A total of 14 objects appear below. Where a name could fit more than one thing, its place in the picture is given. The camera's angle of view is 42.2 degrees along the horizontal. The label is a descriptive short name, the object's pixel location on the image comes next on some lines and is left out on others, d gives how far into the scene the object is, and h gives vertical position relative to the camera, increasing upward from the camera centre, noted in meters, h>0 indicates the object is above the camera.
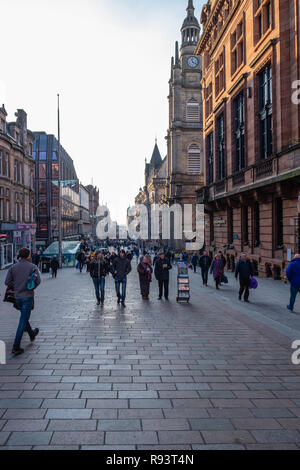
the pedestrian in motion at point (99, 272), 11.81 -1.26
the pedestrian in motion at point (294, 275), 10.21 -1.20
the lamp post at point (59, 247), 32.56 -1.35
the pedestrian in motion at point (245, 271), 12.23 -1.33
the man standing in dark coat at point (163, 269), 12.71 -1.27
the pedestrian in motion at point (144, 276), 13.04 -1.54
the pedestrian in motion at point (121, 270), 11.95 -1.22
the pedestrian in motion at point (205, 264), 17.42 -1.55
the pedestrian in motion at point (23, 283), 6.71 -0.90
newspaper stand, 12.32 -1.84
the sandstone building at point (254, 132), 17.78 +5.71
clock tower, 57.56 +16.58
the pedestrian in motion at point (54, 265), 23.10 -2.01
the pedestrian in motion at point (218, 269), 15.64 -1.58
